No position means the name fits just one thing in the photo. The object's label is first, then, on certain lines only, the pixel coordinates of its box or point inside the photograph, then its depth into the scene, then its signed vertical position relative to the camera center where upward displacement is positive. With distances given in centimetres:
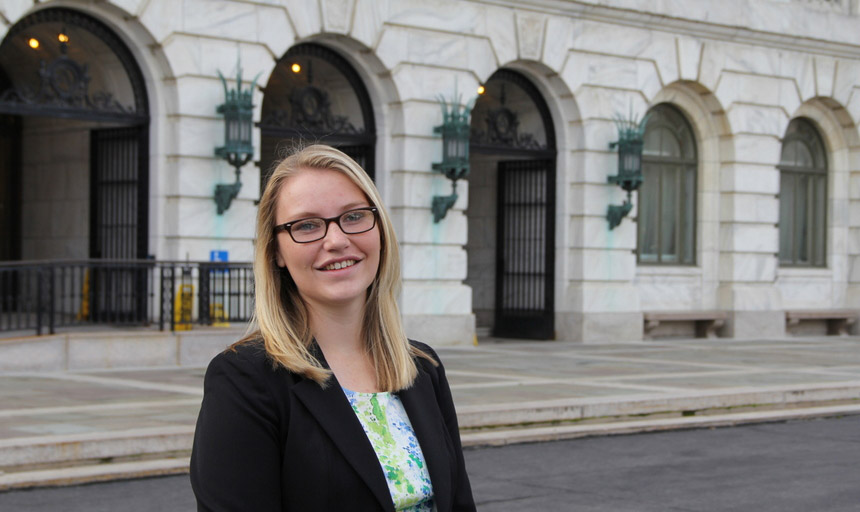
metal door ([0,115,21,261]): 2052 +70
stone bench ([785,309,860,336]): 2553 -139
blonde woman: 284 -33
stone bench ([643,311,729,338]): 2334 -135
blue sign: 1806 -27
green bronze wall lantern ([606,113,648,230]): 2225 +132
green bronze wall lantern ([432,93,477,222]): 2030 +139
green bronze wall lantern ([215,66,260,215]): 1795 +139
